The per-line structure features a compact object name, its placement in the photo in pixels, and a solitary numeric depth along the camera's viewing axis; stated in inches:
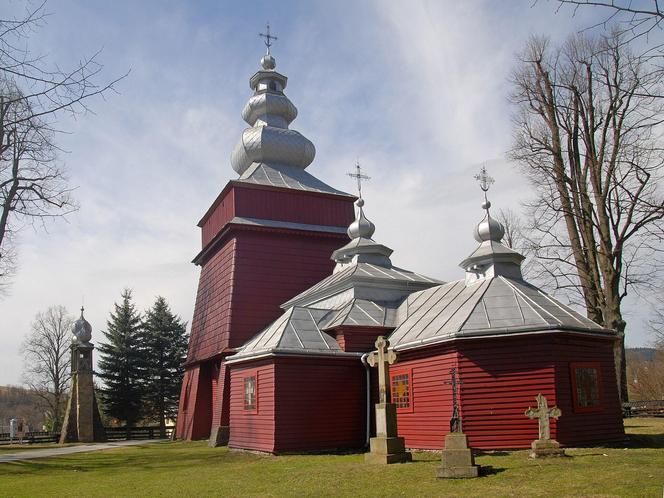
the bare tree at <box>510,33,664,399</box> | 789.9
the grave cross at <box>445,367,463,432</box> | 452.8
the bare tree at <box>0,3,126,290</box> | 662.0
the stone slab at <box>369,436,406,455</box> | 510.3
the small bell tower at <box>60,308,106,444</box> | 1201.4
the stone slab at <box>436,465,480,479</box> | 420.5
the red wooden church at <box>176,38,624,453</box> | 564.7
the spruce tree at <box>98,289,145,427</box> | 1485.9
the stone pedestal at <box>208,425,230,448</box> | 828.7
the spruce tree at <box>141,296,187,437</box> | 1523.1
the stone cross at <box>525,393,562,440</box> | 497.7
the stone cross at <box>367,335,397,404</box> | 548.1
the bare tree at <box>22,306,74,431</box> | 1694.1
